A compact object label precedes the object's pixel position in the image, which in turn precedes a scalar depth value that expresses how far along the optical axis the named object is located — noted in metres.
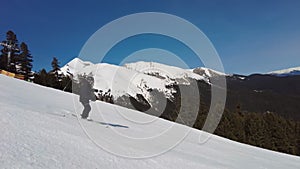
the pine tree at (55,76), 45.12
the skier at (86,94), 11.49
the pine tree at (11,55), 51.42
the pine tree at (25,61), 53.84
